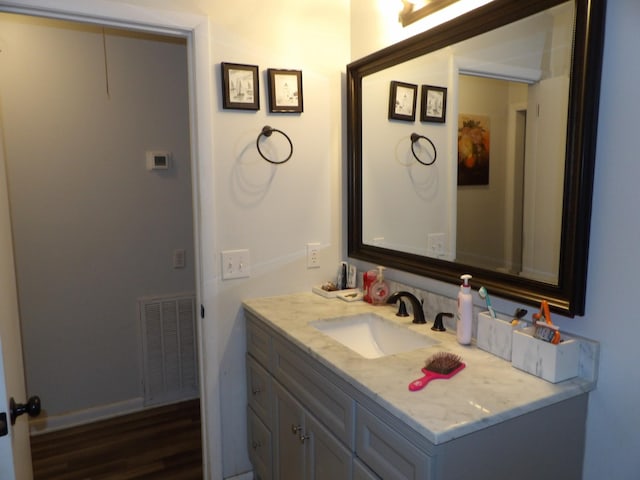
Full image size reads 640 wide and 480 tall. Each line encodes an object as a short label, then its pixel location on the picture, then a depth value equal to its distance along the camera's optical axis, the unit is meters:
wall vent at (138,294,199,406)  3.00
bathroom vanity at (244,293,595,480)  1.09
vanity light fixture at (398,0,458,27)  1.72
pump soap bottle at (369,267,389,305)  2.03
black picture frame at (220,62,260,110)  1.98
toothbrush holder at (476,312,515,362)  1.38
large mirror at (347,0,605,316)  1.25
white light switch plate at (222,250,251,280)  2.07
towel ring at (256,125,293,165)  2.08
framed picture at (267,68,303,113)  2.07
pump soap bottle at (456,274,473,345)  1.51
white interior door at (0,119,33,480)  1.04
